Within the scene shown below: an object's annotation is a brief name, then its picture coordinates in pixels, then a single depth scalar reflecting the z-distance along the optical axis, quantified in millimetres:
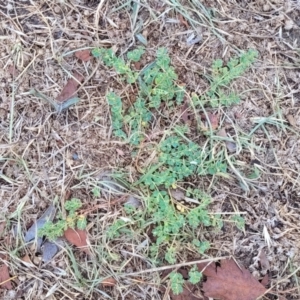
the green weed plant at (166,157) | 414
